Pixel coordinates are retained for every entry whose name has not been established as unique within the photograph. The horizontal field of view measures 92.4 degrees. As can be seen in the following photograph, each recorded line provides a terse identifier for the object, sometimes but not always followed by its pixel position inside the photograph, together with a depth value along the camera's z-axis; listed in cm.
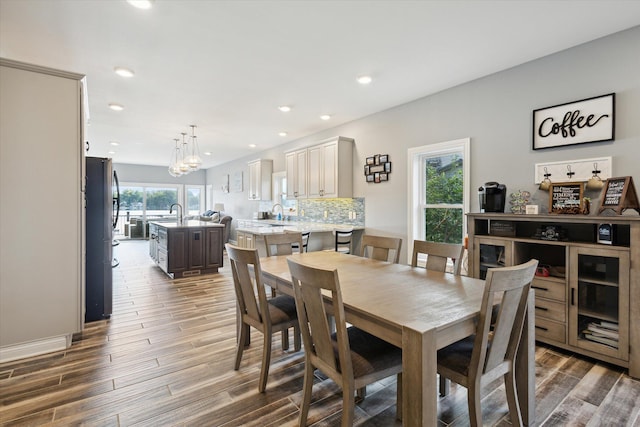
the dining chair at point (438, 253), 225
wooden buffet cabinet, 224
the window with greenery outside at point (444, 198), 396
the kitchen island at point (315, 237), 457
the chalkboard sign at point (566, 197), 267
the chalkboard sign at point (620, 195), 233
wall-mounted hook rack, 266
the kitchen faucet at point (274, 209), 747
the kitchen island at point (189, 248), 513
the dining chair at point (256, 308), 201
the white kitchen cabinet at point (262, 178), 768
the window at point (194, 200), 1227
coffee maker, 308
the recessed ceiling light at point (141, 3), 218
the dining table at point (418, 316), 122
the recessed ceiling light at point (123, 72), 331
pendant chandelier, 600
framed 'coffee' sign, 266
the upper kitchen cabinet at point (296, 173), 600
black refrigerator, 320
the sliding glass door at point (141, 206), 1104
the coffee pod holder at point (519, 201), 308
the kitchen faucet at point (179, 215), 619
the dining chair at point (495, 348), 137
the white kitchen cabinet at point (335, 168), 518
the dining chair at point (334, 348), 143
